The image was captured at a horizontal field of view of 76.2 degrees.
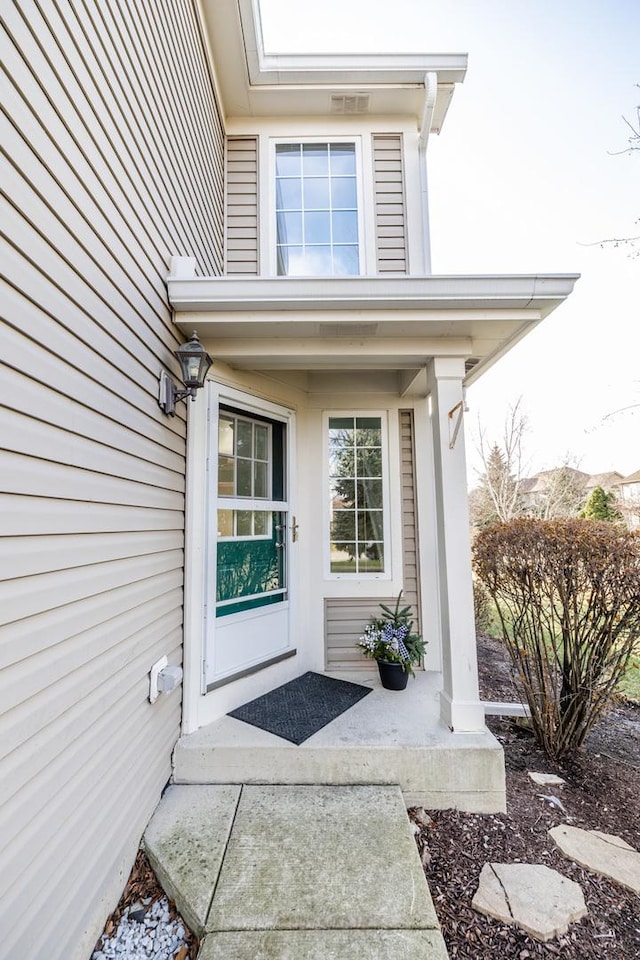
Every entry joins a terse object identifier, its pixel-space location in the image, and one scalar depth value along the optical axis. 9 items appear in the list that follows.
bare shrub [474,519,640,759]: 2.44
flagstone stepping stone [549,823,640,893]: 1.74
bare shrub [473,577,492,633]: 4.71
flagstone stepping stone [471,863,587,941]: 1.53
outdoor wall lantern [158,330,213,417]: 2.14
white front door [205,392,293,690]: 2.62
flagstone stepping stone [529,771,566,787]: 2.36
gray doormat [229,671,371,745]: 2.39
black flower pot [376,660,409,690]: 2.94
